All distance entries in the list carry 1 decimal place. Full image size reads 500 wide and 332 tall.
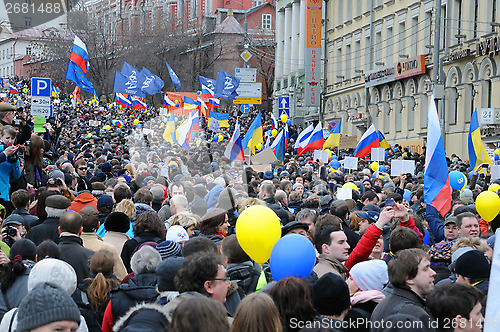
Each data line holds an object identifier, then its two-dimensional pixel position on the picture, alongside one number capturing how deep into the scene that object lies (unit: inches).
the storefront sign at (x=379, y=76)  1657.2
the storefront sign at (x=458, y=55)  1312.7
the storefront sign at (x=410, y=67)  1502.2
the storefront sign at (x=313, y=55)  2032.5
